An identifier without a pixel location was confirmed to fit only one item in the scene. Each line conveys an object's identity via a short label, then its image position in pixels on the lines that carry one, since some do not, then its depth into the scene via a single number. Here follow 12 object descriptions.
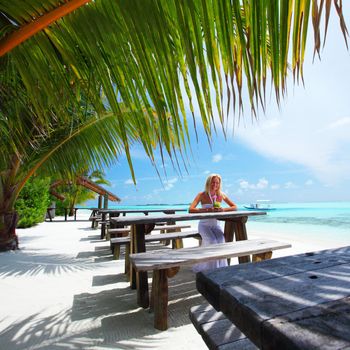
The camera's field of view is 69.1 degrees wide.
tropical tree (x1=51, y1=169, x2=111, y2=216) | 17.95
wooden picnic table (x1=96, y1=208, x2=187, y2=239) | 5.07
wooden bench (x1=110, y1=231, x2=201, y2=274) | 3.44
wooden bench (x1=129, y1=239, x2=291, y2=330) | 1.92
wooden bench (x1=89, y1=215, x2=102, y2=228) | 8.99
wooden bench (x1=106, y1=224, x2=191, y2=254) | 3.72
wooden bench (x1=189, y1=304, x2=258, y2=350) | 0.88
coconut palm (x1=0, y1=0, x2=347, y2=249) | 0.74
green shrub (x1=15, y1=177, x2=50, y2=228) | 9.31
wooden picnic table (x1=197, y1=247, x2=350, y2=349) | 0.39
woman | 3.33
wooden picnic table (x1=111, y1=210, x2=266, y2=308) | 2.38
